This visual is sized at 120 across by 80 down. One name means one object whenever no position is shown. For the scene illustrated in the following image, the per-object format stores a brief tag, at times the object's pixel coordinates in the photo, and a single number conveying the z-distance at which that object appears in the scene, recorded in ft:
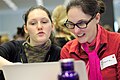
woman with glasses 4.82
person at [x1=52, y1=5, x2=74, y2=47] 7.12
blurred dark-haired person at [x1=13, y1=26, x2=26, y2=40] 11.09
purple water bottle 3.28
